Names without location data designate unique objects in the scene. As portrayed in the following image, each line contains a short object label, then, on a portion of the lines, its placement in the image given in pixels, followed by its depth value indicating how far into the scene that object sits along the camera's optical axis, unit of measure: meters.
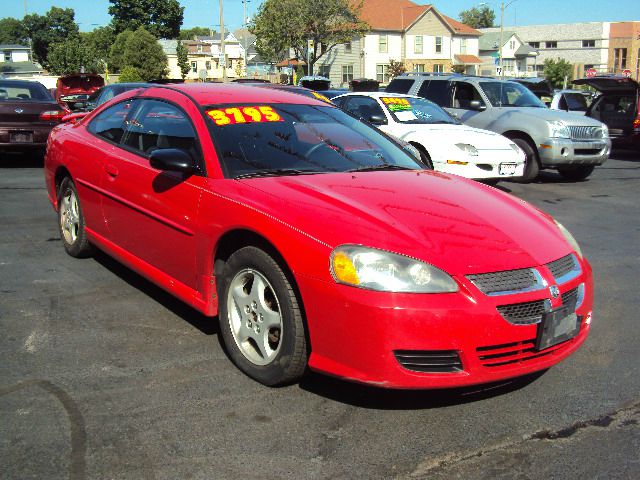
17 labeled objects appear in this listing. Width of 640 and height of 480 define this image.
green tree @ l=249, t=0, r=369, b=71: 54.53
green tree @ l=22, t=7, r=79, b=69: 117.06
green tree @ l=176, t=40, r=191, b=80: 77.82
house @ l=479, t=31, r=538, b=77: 76.88
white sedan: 9.84
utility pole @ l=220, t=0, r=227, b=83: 42.11
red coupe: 3.09
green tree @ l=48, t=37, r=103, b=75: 69.12
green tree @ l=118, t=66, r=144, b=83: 54.71
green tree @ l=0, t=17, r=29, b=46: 136.94
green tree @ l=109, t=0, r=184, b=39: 90.06
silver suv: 11.58
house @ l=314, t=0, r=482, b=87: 61.59
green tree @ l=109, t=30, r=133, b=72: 72.75
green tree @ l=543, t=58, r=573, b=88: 57.78
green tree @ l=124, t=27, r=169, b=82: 66.81
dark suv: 14.80
